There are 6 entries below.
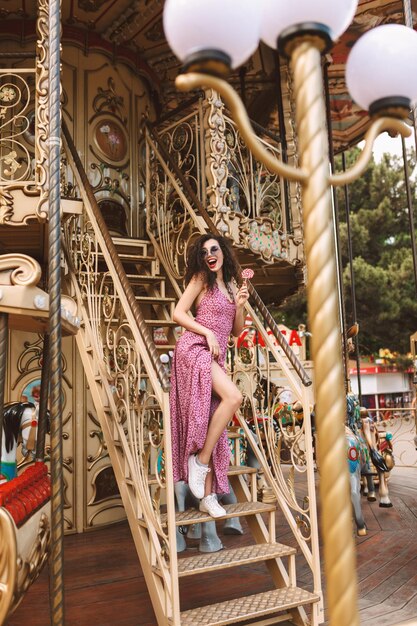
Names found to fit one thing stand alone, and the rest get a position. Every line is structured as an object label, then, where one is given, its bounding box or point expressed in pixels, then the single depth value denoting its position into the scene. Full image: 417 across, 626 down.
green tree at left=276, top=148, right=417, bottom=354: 20.55
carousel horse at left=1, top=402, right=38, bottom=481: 2.65
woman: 3.42
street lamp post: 1.20
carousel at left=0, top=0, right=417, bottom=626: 1.35
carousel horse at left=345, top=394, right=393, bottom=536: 5.05
